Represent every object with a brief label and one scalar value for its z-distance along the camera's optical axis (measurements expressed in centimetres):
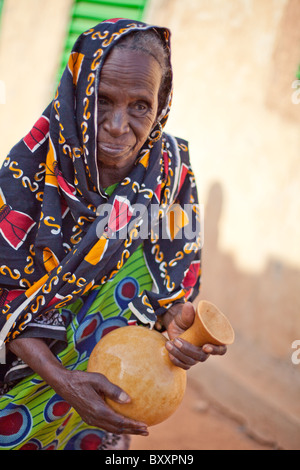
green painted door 456
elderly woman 186
